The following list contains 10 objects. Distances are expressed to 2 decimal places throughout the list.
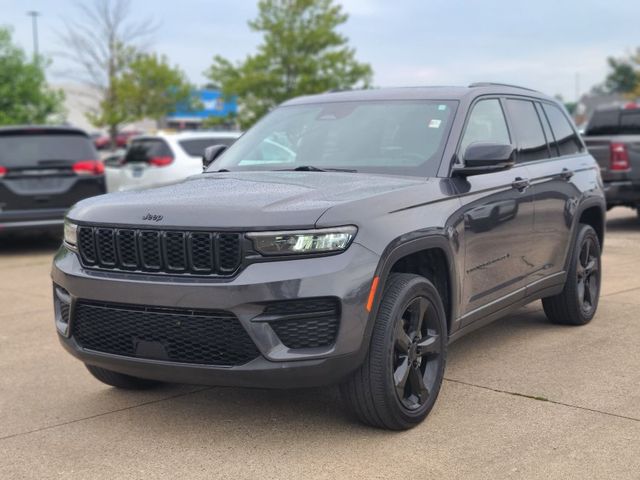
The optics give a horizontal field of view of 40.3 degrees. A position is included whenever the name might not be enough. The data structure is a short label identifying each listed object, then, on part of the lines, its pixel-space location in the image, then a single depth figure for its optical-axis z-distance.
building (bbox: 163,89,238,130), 32.81
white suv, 12.70
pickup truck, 12.66
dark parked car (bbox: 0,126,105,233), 11.11
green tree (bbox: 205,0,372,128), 30.52
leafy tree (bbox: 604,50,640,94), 102.51
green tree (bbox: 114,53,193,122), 35.47
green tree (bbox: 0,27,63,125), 18.56
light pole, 59.47
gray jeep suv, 3.78
